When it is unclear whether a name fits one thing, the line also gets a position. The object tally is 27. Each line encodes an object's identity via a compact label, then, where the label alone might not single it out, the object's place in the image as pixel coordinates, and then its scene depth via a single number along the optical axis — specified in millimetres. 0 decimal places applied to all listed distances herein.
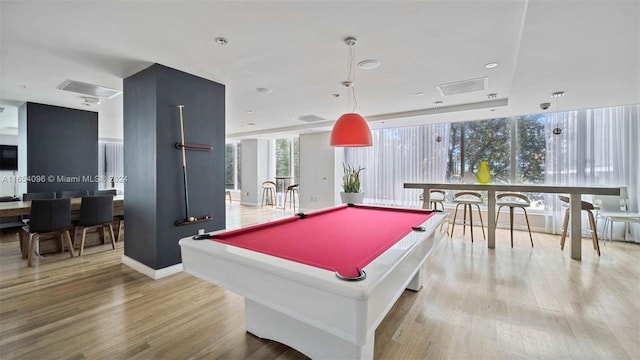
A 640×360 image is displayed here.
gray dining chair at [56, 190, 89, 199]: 4934
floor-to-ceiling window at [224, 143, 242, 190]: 10516
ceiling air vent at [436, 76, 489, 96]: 3678
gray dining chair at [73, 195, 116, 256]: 3971
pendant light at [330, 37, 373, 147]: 2721
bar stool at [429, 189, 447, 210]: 5312
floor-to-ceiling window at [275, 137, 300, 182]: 9461
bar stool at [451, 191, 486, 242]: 4984
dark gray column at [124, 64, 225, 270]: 3158
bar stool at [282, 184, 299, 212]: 8276
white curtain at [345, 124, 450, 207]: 6432
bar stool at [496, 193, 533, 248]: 4441
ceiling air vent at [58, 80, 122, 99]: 3799
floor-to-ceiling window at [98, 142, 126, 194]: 9969
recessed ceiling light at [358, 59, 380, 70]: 3012
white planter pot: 6051
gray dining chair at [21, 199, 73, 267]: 3551
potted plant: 6062
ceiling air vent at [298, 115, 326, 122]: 6148
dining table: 3576
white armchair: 4446
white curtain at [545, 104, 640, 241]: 4629
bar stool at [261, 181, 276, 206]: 9469
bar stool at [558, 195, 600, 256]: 3961
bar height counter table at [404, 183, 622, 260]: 3692
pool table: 1118
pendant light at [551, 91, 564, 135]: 3900
